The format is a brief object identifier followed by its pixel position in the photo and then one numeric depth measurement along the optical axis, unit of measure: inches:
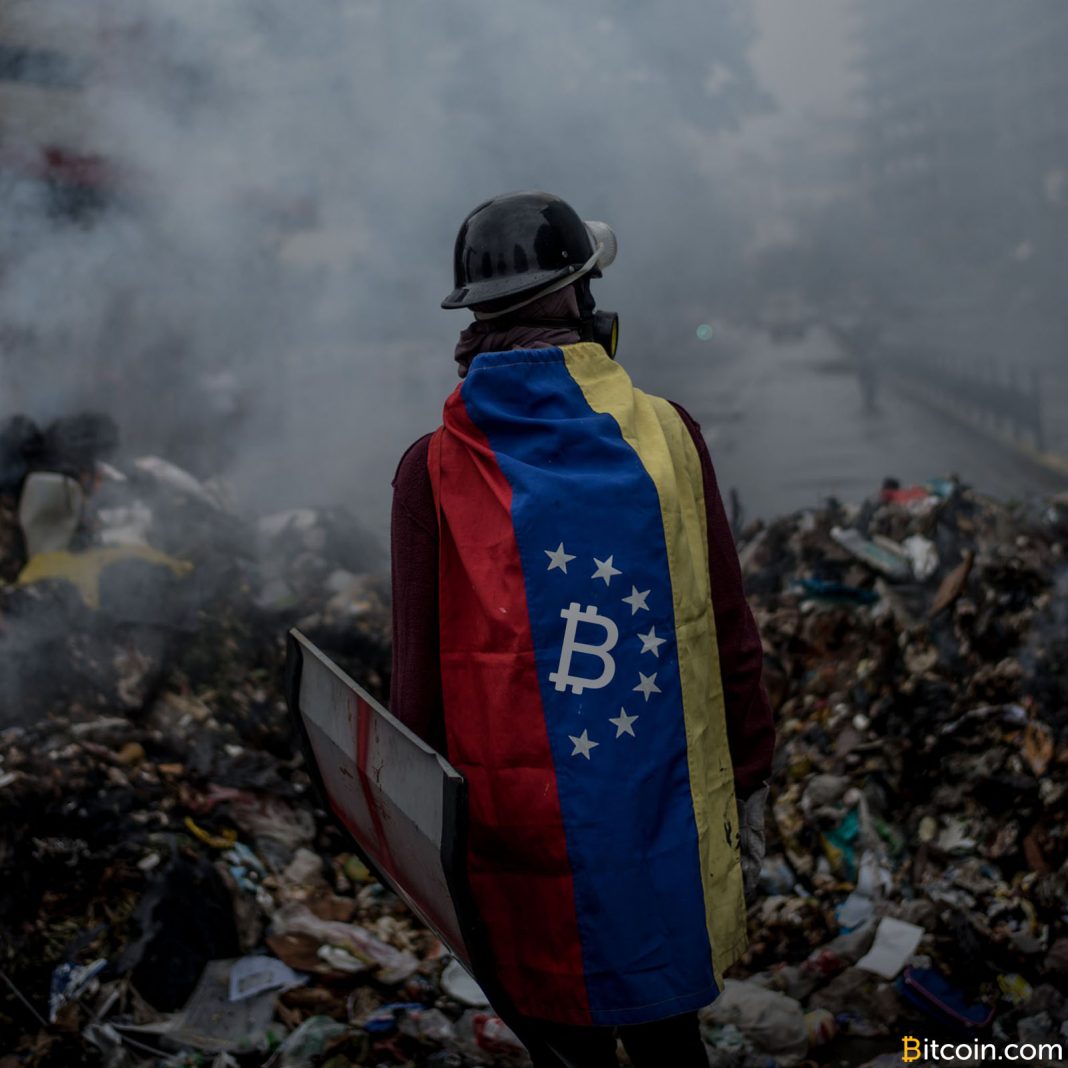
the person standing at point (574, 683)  56.4
